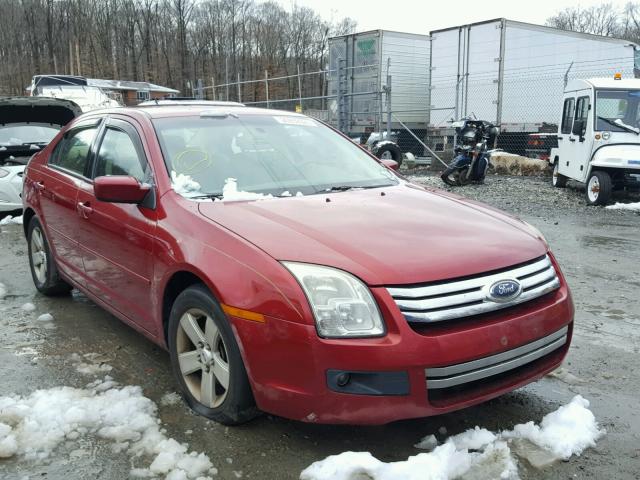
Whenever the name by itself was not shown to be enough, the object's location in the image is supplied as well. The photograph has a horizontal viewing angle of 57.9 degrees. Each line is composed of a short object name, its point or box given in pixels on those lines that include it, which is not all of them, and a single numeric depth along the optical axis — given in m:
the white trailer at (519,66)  16.16
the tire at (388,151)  14.77
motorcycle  12.73
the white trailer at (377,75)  17.98
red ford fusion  2.37
